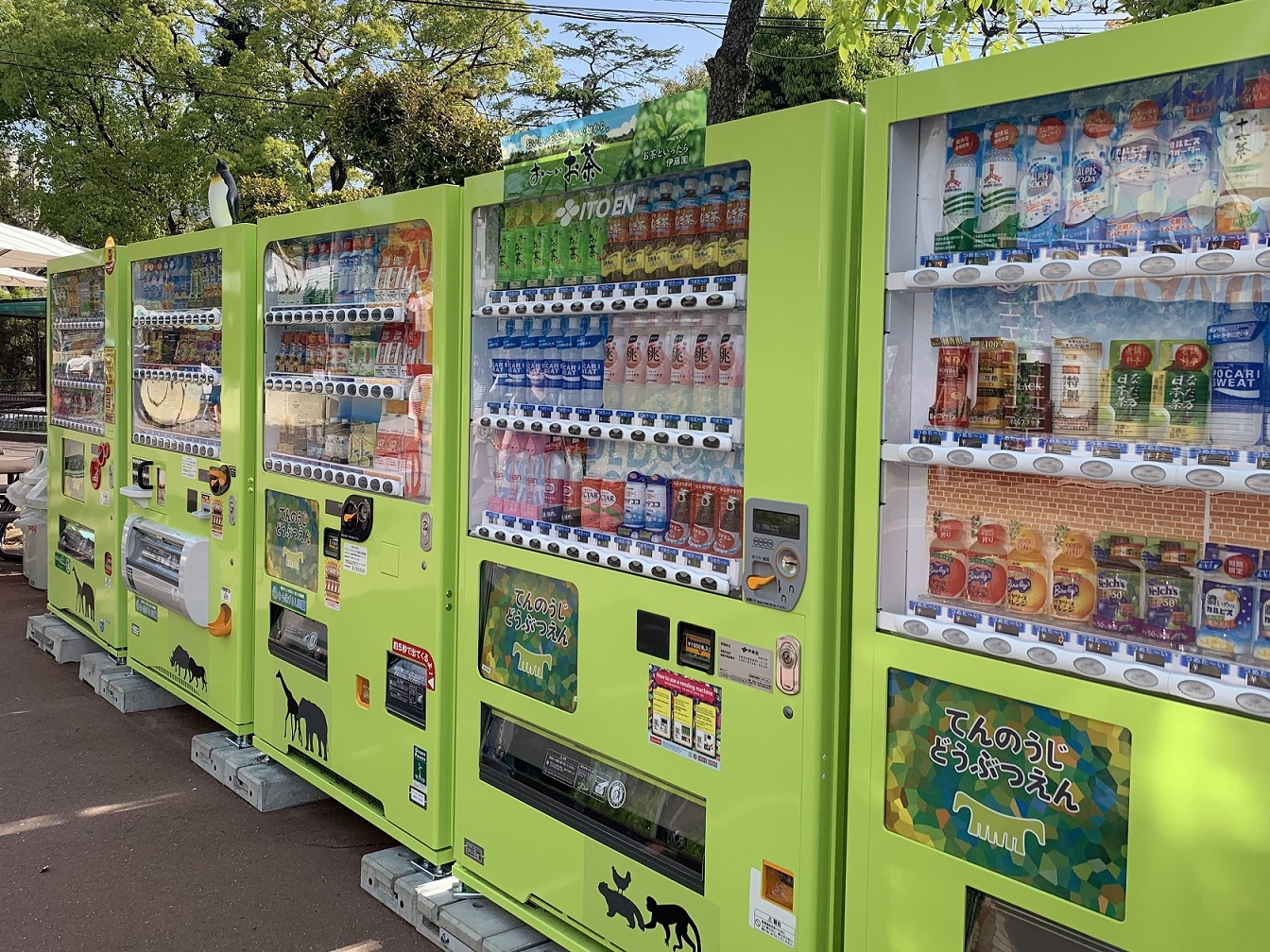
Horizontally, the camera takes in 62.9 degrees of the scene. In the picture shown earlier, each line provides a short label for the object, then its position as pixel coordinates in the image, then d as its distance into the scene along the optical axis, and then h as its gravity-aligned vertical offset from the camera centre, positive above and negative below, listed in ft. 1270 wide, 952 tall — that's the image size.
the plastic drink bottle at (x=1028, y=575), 6.97 -1.15
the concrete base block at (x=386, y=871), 11.44 -5.25
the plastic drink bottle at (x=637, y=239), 9.48 +1.50
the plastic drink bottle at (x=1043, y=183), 6.78 +1.45
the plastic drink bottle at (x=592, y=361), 10.26 +0.39
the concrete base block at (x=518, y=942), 10.03 -5.28
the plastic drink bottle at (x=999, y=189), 6.95 +1.45
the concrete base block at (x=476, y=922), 10.24 -5.25
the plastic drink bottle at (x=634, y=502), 9.51 -0.94
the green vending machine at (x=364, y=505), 11.34 -1.30
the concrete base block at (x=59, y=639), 20.66 -4.96
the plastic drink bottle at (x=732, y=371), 8.66 +0.26
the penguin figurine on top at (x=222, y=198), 17.74 +3.40
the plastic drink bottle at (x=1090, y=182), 6.57 +1.43
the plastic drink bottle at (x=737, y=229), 8.51 +1.44
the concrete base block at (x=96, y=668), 18.81 -4.98
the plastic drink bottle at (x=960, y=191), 7.09 +1.47
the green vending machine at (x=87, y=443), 18.99 -0.93
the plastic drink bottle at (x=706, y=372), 9.01 +0.26
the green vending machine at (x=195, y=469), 14.97 -1.15
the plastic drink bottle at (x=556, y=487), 10.59 -0.89
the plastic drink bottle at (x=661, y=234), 9.23 +1.50
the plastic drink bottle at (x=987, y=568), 7.14 -1.13
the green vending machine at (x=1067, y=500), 5.89 -0.62
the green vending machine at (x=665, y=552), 7.67 -1.30
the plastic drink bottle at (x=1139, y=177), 6.37 +1.42
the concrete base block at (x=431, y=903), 10.76 -5.26
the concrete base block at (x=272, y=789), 13.96 -5.31
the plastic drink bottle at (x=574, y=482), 10.52 -0.82
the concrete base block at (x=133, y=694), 17.81 -5.16
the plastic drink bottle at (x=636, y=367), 9.68 +0.31
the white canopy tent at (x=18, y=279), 32.83 +3.86
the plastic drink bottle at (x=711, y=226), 8.85 +1.52
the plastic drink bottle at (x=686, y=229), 9.07 +1.52
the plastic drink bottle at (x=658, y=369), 9.48 +0.29
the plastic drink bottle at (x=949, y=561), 7.31 -1.11
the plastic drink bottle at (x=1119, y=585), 6.56 -1.14
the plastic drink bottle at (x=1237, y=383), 5.96 +0.14
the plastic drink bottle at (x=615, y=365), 10.00 +0.34
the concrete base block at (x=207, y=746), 15.20 -5.13
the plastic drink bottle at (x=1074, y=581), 6.76 -1.15
